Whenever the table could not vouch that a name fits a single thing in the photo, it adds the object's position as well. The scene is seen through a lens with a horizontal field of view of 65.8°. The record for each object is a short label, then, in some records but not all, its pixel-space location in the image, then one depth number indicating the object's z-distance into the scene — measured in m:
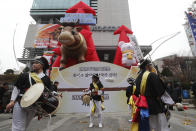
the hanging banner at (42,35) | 28.22
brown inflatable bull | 7.20
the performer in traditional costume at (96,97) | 5.06
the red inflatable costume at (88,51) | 9.24
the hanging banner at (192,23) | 8.69
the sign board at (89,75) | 7.81
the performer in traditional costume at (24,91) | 2.55
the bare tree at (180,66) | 20.94
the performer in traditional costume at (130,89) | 5.38
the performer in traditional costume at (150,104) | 2.54
